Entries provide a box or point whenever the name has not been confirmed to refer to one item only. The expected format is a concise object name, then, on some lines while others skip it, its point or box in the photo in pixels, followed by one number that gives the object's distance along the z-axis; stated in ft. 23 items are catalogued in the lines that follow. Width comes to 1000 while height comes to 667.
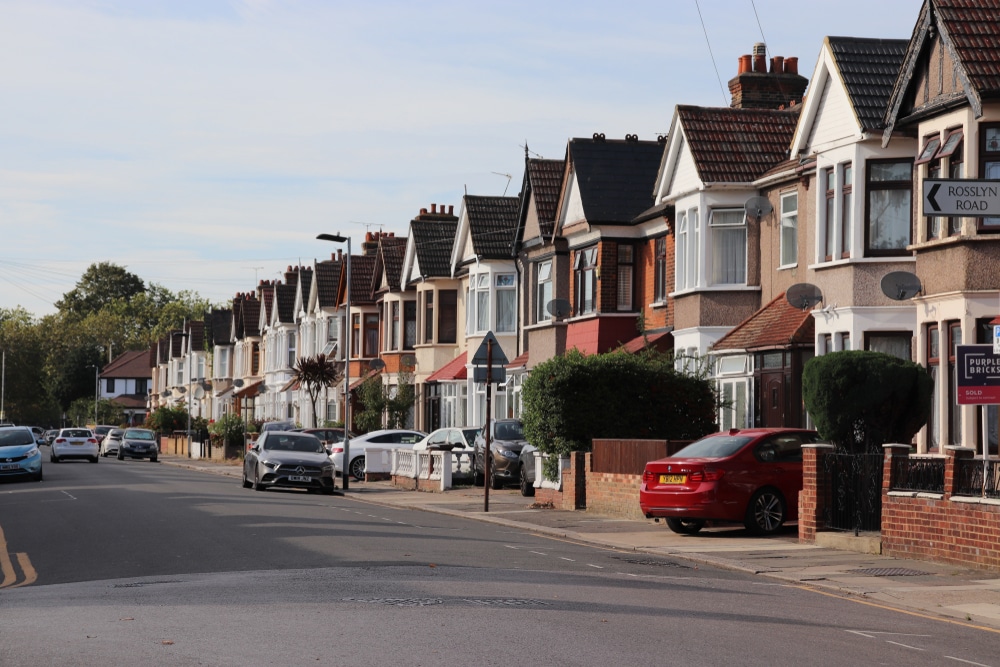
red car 69.31
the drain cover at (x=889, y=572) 54.44
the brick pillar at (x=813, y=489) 66.08
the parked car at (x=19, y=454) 129.29
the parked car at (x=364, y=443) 138.10
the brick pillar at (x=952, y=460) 56.54
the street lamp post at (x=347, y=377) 126.57
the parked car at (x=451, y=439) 123.75
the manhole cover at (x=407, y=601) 40.68
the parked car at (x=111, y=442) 251.60
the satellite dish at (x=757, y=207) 101.60
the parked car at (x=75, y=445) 204.03
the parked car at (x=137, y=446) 232.53
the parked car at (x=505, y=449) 111.34
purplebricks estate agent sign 49.78
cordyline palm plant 198.59
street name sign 45.16
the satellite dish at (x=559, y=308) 127.95
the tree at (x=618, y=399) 92.02
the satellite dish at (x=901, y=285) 77.36
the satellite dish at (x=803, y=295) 89.30
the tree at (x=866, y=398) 69.51
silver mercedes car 114.93
